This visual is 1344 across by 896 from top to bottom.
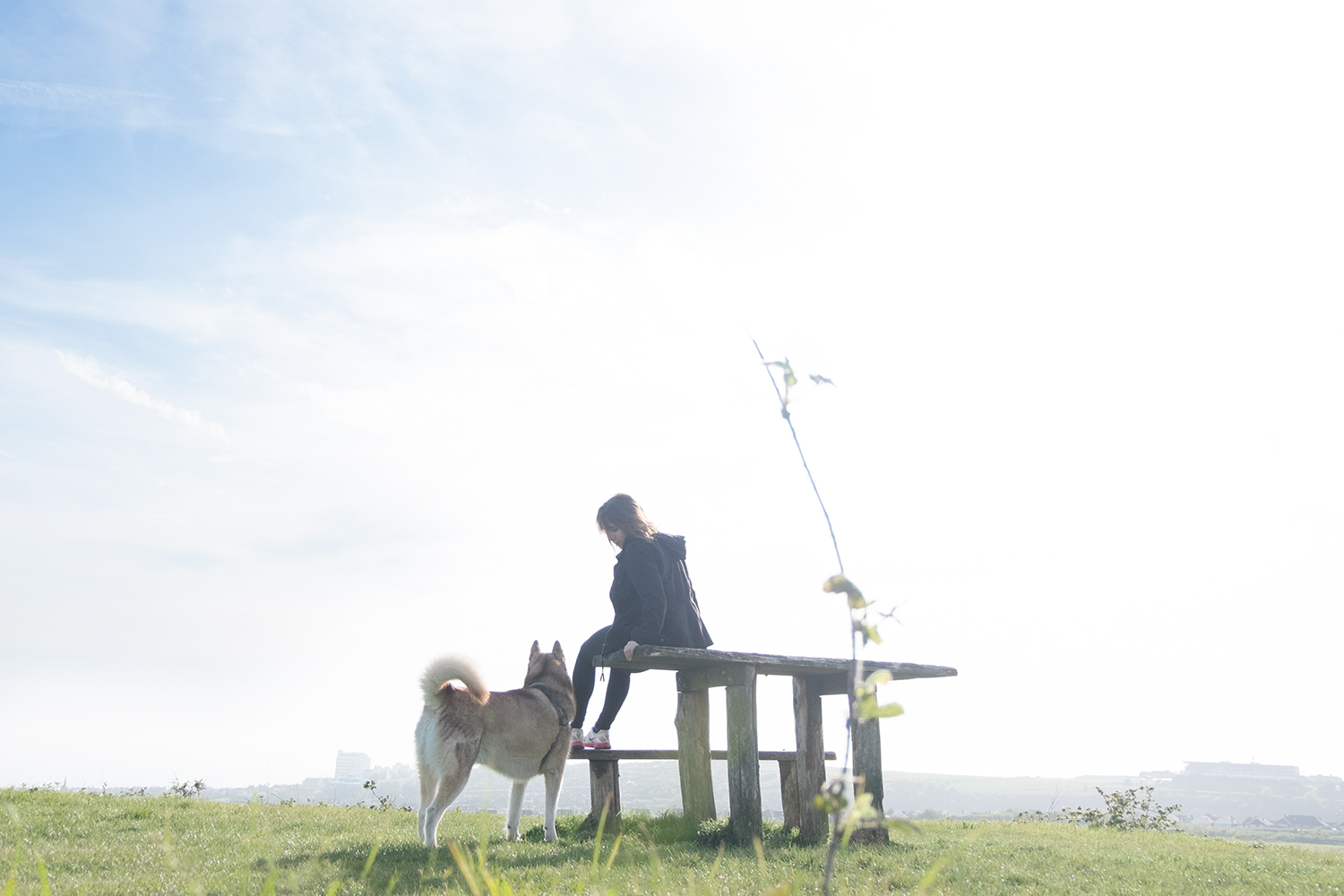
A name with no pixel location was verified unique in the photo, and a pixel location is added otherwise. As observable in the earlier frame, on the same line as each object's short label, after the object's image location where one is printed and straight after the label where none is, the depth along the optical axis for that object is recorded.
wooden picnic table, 6.26
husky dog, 6.41
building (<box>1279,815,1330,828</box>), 88.59
